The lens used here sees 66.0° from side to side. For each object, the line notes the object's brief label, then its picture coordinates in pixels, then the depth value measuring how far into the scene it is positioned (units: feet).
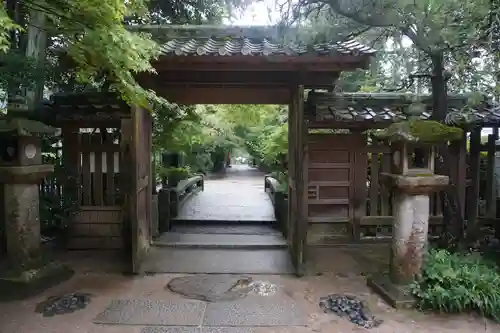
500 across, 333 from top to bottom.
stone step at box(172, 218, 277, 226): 31.55
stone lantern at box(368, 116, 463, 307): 16.24
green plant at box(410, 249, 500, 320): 14.88
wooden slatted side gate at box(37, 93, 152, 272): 22.80
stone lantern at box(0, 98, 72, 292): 16.92
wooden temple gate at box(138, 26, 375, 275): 17.71
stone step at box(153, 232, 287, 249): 24.03
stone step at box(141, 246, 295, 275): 20.08
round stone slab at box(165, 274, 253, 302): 16.95
